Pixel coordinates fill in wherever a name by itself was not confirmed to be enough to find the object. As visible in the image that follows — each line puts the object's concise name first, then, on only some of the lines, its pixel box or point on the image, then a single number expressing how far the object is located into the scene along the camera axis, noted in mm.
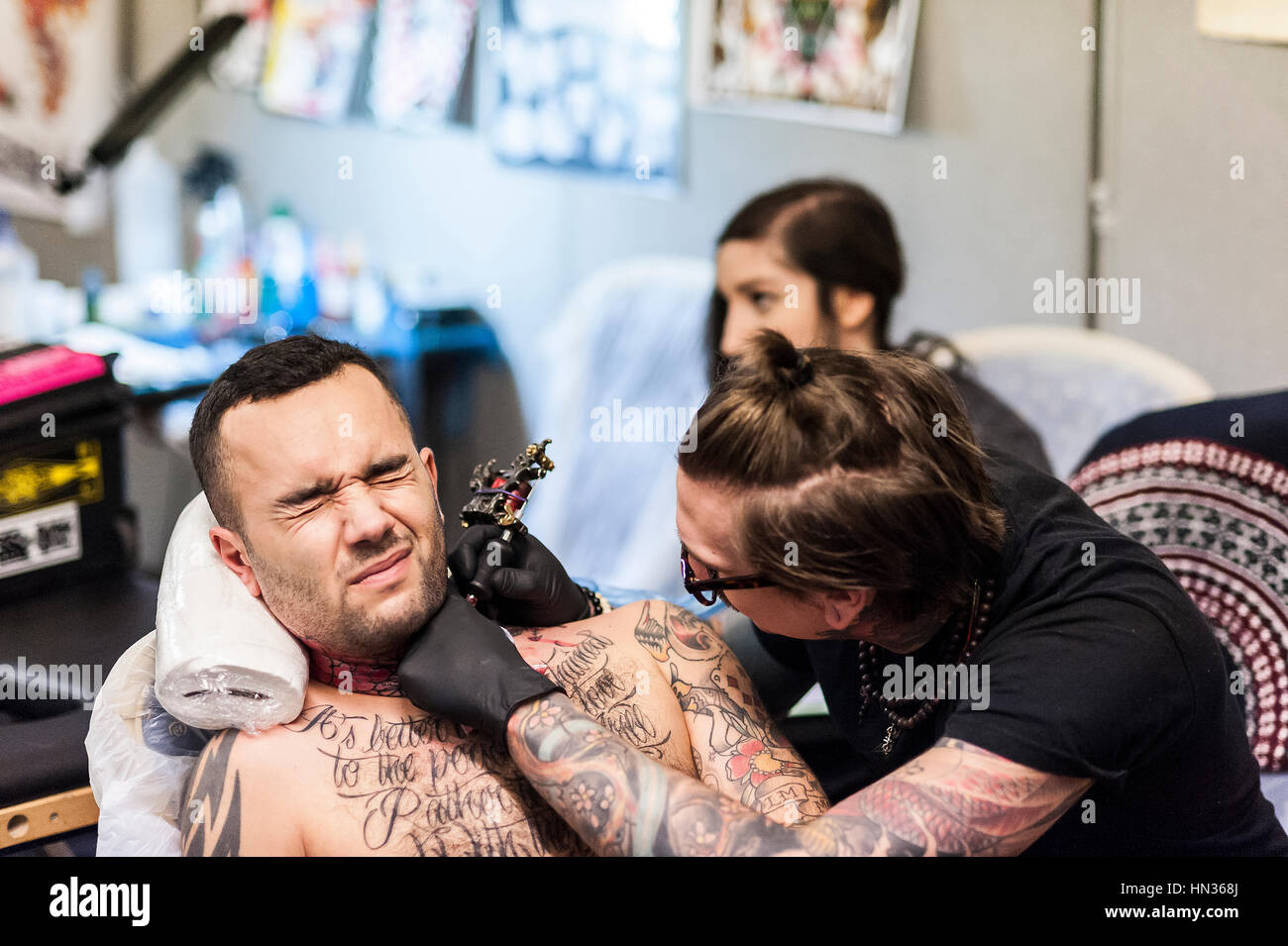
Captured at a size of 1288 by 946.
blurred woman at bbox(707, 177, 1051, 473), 2557
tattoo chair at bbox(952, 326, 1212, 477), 2719
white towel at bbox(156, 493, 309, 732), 1308
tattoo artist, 1219
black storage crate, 1751
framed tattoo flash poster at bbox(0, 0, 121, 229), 3639
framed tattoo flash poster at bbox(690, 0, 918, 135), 3258
